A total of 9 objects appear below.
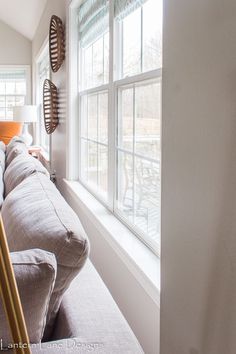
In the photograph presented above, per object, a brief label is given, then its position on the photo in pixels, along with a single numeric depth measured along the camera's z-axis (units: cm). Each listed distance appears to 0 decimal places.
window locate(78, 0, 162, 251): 176
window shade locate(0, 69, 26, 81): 792
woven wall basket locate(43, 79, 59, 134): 426
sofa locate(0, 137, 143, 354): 97
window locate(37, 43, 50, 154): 610
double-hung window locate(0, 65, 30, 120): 786
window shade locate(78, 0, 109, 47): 252
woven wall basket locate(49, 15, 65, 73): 370
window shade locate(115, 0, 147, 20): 188
